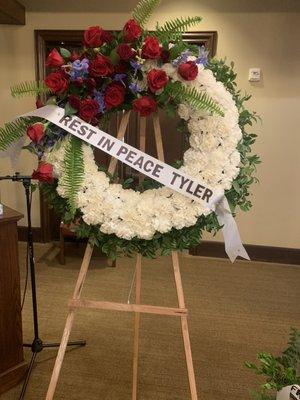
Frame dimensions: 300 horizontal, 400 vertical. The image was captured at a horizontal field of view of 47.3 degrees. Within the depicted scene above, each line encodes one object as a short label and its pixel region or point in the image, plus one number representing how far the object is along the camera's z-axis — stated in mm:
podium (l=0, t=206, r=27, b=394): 1815
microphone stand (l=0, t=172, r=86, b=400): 1745
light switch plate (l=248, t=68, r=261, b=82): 3371
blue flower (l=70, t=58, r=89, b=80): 1146
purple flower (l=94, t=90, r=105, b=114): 1179
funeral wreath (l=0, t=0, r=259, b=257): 1152
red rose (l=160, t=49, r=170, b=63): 1185
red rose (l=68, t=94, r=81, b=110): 1167
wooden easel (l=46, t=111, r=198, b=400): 1246
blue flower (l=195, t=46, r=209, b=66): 1201
